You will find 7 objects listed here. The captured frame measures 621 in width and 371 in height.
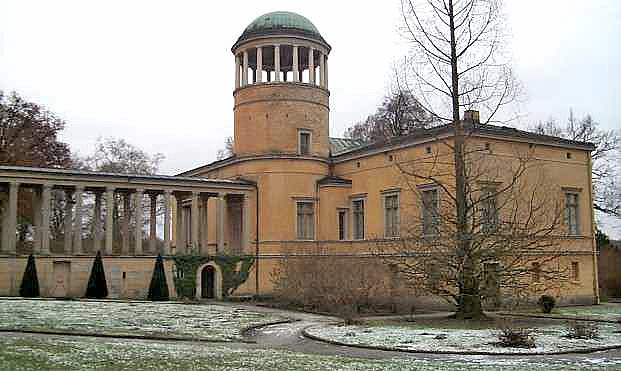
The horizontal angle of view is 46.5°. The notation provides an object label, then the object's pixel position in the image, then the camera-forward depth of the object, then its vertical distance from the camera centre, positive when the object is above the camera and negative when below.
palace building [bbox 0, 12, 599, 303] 36.16 +3.50
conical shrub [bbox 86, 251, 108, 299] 36.41 -1.29
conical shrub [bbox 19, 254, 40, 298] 34.69 -1.16
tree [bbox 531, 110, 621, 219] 51.25 +5.65
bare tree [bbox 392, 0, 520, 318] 25.14 +3.24
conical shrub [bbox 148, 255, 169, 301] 37.44 -1.47
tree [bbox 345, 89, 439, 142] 53.56 +10.40
